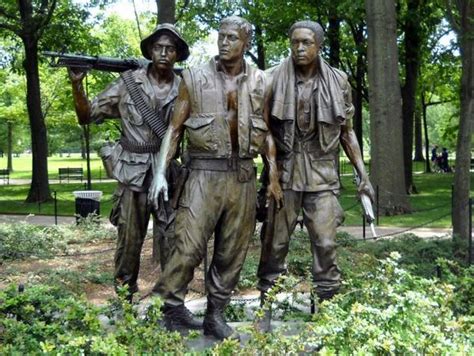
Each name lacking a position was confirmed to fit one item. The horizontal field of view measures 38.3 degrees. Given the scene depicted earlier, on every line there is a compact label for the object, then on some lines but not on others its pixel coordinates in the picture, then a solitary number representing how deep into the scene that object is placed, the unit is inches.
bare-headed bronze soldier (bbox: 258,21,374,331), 196.2
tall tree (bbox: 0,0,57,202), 800.9
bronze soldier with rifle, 201.3
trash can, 592.1
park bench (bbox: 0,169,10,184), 1343.5
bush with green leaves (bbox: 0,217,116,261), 436.1
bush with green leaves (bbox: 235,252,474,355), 155.2
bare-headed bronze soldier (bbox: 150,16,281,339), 183.0
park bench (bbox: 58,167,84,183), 1317.7
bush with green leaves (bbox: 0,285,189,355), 158.4
